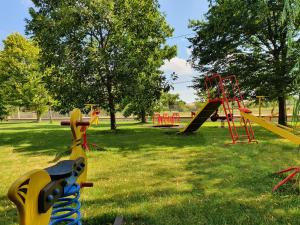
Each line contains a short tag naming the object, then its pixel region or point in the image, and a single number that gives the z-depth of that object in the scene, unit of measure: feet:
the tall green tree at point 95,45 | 34.55
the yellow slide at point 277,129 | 13.70
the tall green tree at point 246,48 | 37.90
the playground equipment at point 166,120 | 61.51
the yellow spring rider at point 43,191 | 4.25
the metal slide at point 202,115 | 32.58
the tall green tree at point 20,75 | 80.69
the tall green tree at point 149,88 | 36.46
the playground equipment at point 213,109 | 29.64
